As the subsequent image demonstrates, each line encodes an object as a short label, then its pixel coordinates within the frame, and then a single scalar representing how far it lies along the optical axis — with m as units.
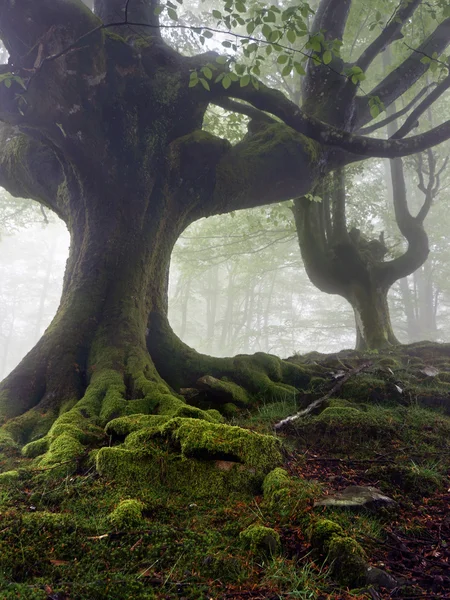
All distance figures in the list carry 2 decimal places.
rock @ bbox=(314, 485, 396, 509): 2.07
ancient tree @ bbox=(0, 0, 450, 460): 4.17
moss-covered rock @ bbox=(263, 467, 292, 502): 2.11
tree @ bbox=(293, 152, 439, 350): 9.34
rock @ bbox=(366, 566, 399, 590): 1.49
